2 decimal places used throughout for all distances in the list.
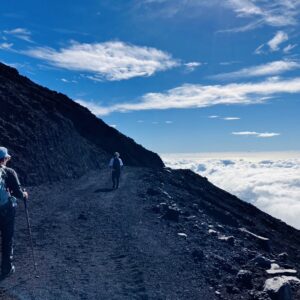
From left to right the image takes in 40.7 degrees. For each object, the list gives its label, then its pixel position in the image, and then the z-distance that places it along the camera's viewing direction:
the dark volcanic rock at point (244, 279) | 10.70
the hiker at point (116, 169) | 24.21
